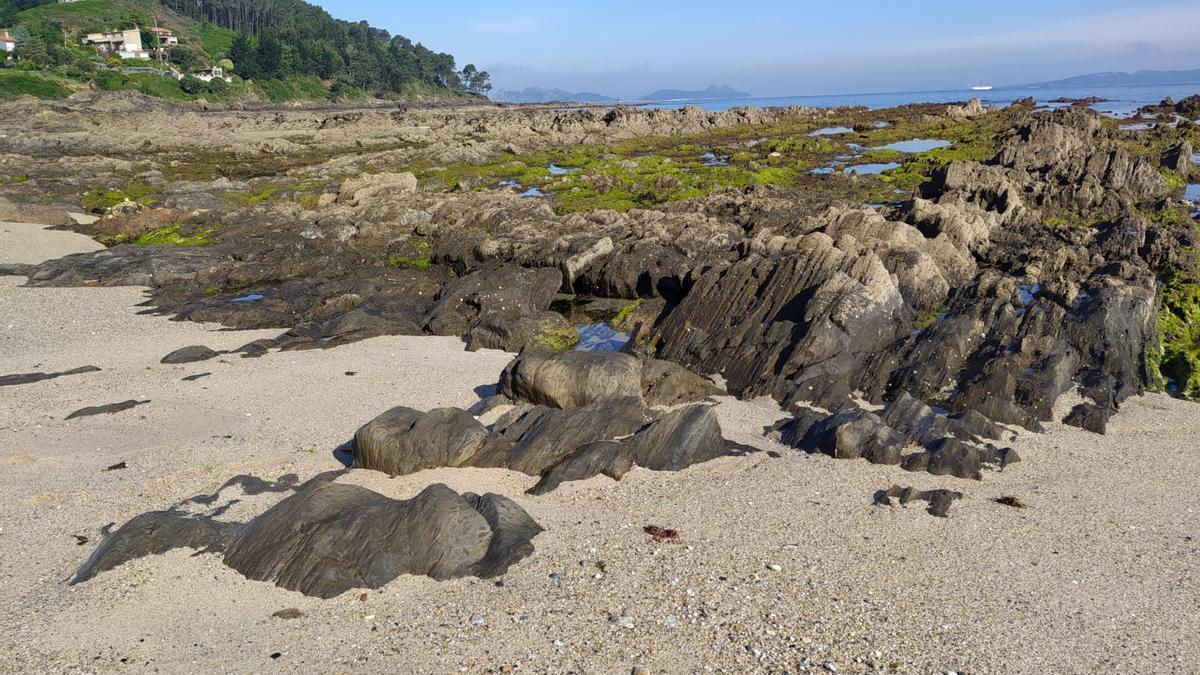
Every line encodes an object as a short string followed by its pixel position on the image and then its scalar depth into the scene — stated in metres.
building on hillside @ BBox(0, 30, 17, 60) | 125.07
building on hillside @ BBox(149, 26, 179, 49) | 152.88
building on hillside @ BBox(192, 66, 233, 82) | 146.34
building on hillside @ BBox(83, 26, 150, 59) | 144.50
